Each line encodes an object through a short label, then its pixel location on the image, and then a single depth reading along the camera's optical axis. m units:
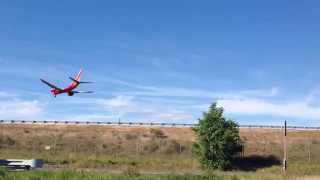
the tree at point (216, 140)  44.23
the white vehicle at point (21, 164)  31.65
